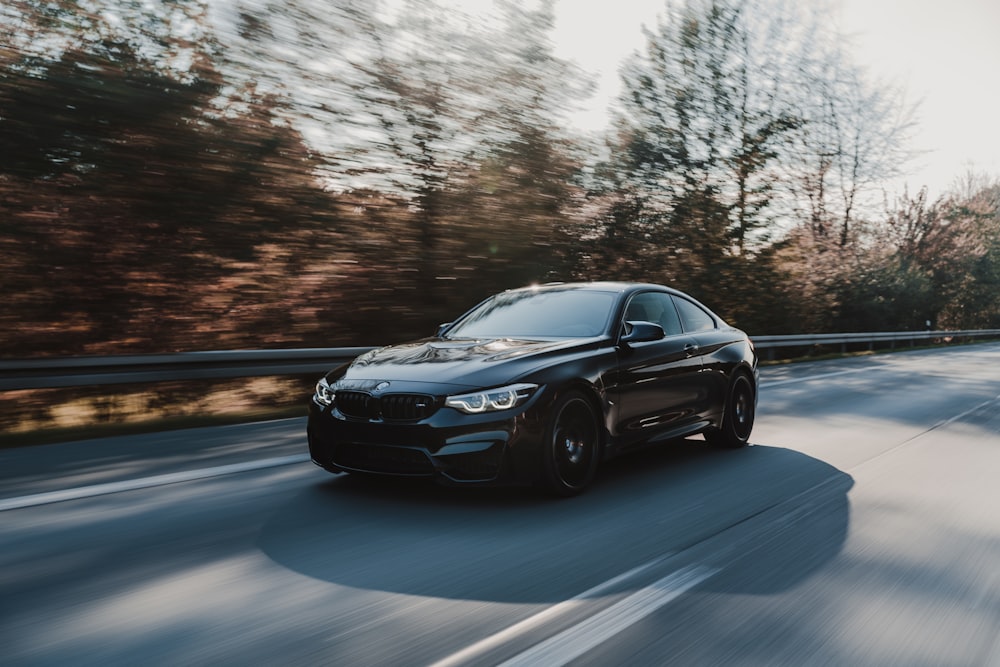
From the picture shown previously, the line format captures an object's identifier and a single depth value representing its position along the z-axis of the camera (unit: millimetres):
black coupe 5320
